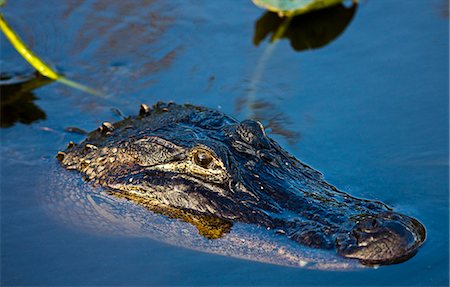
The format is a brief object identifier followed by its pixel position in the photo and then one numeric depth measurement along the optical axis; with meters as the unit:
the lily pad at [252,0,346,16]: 13.69
